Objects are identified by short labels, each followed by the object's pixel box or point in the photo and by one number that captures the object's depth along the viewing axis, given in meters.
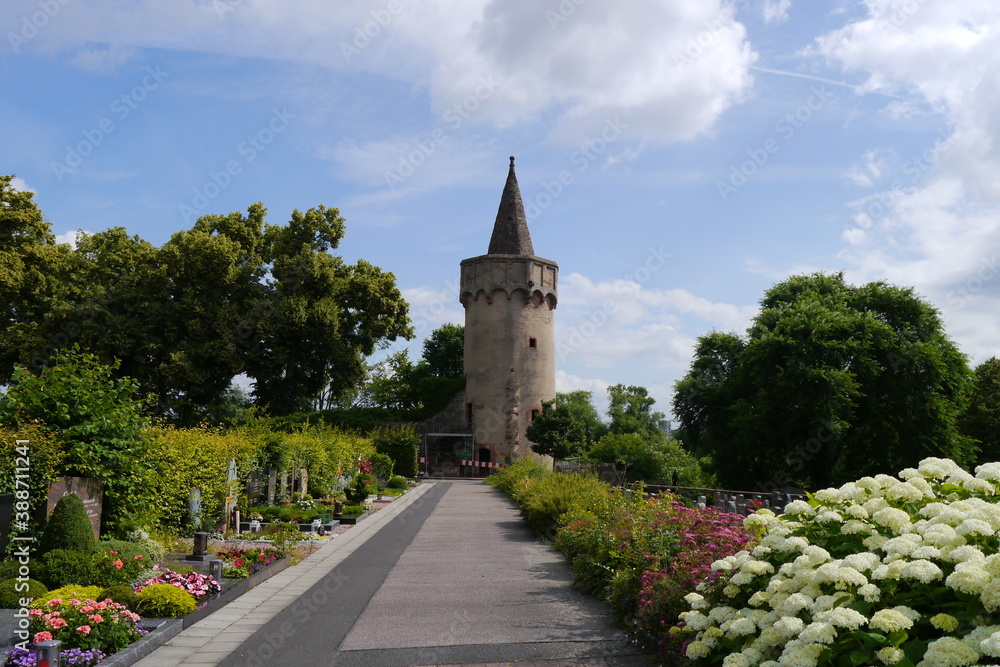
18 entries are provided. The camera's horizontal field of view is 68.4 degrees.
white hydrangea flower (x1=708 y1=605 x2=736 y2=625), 5.39
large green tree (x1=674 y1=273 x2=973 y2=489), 28.64
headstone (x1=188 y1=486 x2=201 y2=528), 14.15
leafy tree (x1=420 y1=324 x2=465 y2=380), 65.12
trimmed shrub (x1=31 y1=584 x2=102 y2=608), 6.98
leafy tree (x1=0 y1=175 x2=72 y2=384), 34.16
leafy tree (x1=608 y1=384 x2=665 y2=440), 86.19
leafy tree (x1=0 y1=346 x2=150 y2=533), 10.65
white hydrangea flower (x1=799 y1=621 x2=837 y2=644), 4.08
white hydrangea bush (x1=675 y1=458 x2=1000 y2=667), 3.96
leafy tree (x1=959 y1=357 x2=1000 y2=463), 37.53
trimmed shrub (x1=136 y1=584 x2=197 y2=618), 8.04
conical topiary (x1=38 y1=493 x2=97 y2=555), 9.09
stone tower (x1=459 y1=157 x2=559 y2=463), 48.06
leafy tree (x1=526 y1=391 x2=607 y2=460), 43.53
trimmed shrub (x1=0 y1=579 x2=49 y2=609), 7.77
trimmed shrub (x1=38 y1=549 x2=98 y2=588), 8.36
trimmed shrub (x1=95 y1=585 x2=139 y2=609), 7.85
